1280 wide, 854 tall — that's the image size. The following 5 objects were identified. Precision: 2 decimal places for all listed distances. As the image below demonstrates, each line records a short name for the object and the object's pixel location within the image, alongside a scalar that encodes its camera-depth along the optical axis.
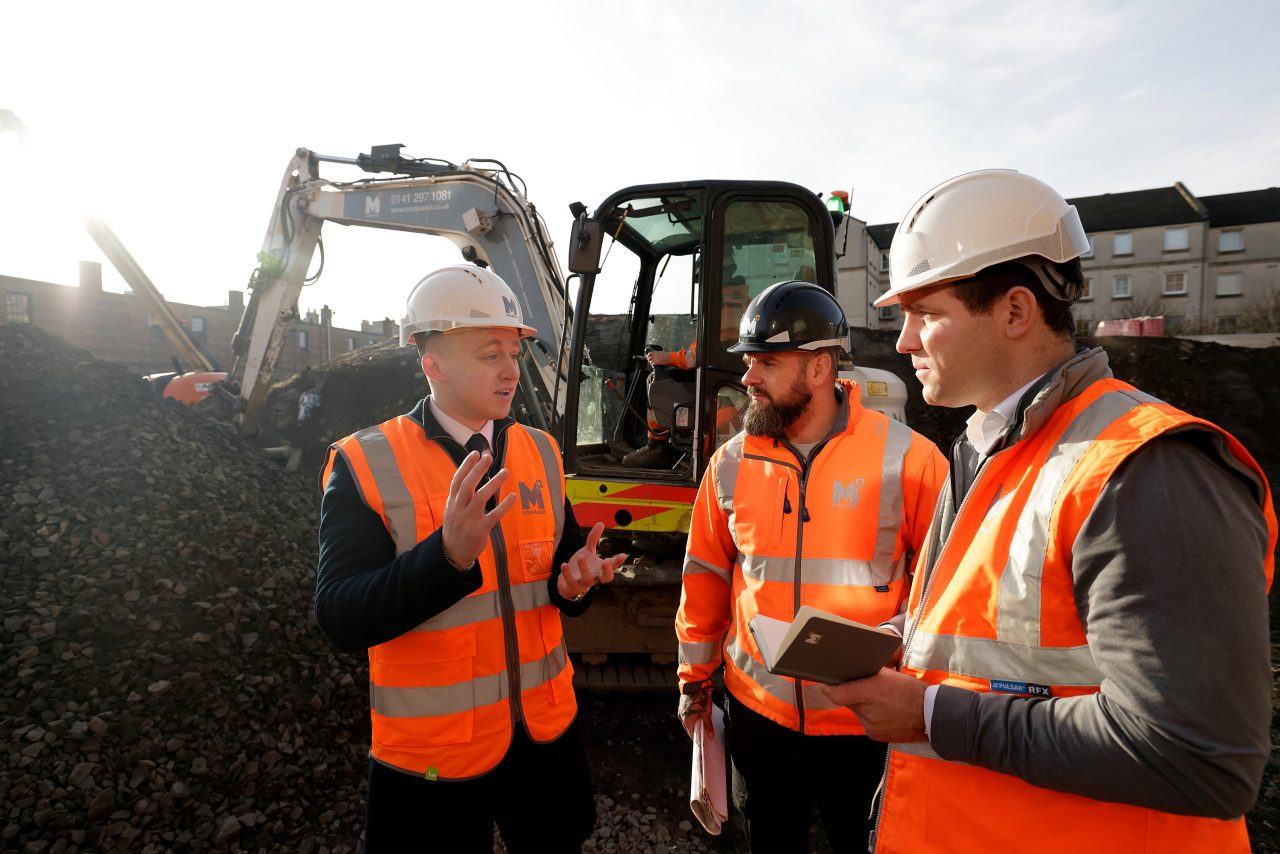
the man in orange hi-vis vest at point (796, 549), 2.27
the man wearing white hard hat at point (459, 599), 1.80
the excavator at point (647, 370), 4.59
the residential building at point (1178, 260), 37.09
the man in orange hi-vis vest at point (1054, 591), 0.97
